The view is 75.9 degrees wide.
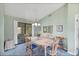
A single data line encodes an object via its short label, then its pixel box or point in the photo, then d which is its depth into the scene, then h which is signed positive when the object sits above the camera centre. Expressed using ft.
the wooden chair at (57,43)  2.73 -0.73
